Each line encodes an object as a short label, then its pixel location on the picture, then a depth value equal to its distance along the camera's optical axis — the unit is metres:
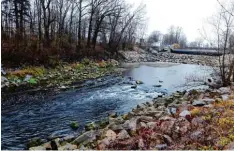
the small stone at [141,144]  2.97
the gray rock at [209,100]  5.03
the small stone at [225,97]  5.08
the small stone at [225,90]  6.11
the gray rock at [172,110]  4.73
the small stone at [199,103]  4.96
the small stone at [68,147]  3.38
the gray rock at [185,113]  4.13
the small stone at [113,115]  5.42
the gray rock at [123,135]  3.45
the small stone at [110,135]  3.48
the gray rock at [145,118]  4.30
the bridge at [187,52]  28.79
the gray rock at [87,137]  3.67
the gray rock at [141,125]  3.85
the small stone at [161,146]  2.87
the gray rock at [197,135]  2.97
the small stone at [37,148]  3.49
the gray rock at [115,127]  3.91
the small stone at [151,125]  3.73
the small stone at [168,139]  3.07
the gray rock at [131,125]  3.83
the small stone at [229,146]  2.64
